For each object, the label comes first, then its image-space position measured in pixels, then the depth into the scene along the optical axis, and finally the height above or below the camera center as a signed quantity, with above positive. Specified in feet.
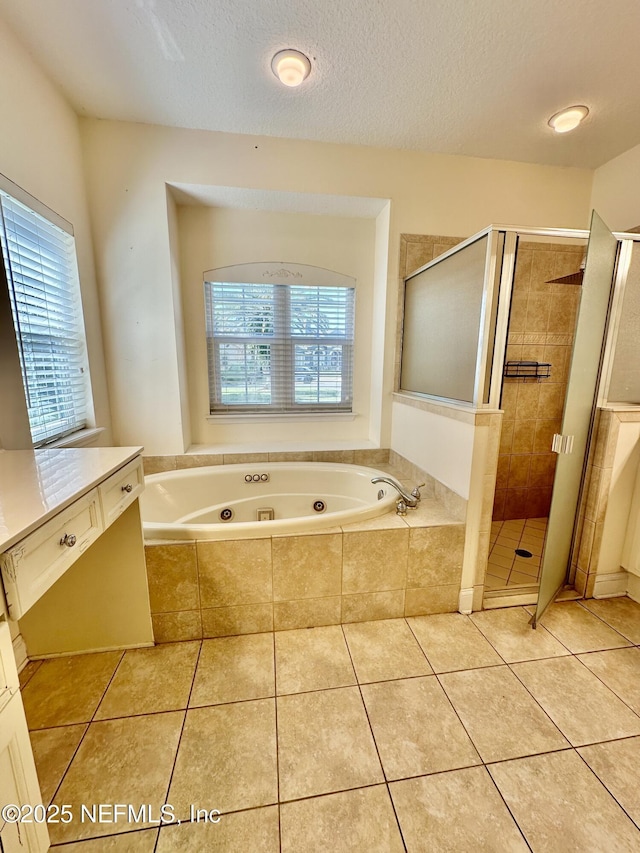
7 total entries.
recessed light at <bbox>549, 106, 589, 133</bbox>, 6.00 +4.34
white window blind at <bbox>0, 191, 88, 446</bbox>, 4.89 +0.66
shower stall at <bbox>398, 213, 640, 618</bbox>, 5.02 +0.09
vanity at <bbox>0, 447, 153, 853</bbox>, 2.26 -2.02
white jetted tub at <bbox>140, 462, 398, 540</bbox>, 7.02 -2.85
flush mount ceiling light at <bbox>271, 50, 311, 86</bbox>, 5.01 +4.35
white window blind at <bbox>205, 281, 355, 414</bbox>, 8.34 +0.35
